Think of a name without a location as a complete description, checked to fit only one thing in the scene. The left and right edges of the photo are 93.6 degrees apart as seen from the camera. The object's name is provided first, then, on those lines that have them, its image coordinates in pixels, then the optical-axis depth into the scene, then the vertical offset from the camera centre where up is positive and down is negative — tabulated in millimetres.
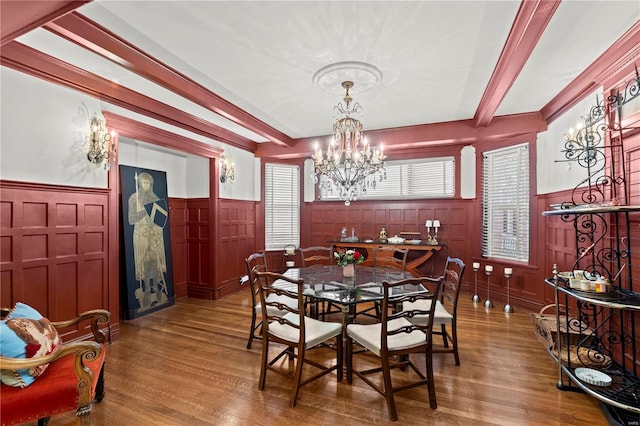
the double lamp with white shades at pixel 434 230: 5148 -297
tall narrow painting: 4055 -382
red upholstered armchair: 1615 -971
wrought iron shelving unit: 2104 -603
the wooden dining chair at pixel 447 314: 2738 -948
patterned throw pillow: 1660 -729
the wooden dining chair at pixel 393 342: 2107 -967
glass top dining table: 2541 -685
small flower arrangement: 3014 -441
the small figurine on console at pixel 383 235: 5495 -392
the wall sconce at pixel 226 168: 5137 +812
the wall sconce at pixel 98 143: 3145 +780
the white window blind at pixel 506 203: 4453 +149
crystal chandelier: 3295 +611
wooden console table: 5020 -621
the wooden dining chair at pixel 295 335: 2248 -968
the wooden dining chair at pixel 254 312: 2909 -1024
